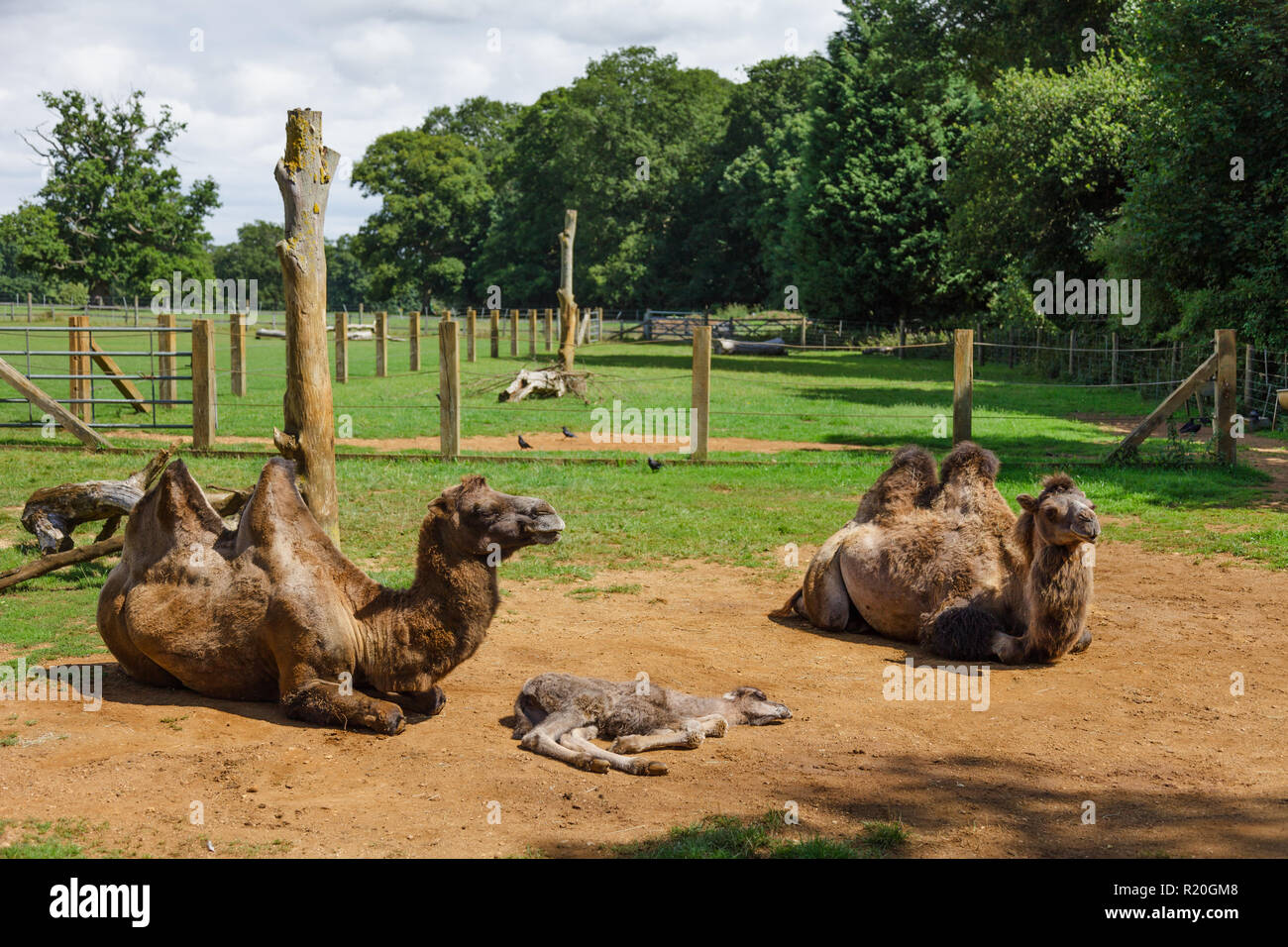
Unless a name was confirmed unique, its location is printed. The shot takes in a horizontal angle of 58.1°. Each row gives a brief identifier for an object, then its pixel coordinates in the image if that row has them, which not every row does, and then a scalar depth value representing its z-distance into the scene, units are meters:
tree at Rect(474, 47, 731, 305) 67.31
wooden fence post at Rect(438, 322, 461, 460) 15.56
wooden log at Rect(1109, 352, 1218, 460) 14.95
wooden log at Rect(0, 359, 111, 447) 15.81
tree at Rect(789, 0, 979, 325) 44.44
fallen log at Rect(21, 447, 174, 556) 9.71
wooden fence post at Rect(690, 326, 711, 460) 16.23
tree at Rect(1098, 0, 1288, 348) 17.72
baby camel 5.84
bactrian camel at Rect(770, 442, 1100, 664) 7.34
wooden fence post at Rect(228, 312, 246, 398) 20.52
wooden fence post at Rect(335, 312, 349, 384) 28.20
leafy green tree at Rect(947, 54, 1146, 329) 31.95
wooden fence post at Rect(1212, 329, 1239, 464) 15.17
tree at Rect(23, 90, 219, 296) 61.38
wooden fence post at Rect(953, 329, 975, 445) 15.77
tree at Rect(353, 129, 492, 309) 76.00
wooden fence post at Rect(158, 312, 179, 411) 21.66
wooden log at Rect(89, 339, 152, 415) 19.25
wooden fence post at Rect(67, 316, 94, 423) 19.69
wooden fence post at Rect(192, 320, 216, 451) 15.91
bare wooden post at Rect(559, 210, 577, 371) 26.72
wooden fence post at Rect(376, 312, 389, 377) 30.31
